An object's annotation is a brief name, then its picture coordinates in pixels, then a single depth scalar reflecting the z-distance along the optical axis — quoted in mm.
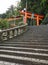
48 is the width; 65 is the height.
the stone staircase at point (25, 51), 2769
